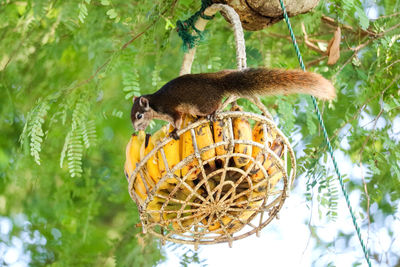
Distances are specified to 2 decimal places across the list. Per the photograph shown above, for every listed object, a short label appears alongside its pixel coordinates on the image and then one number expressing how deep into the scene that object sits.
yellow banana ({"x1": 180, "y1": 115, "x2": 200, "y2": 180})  4.88
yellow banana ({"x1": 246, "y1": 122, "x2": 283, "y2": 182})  4.94
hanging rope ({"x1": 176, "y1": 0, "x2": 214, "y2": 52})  5.16
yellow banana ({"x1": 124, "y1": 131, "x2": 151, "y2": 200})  4.95
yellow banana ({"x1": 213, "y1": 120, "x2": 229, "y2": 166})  4.89
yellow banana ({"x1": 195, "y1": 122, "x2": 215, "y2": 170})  4.87
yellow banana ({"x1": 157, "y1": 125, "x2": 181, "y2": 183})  4.89
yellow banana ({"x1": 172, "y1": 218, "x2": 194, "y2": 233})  4.98
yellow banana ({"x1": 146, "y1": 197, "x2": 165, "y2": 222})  4.96
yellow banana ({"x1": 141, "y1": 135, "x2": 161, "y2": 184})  4.91
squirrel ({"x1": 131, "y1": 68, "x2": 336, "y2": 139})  4.92
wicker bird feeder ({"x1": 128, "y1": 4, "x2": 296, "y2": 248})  4.86
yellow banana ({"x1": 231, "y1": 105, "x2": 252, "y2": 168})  4.89
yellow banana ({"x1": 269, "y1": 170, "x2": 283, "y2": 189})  4.95
